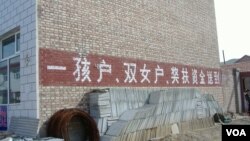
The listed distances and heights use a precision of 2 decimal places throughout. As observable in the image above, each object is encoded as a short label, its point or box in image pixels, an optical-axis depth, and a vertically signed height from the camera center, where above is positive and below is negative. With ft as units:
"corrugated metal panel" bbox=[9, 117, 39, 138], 24.20 -2.69
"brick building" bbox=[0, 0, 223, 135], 25.50 +3.88
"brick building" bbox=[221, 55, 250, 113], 53.16 -0.50
